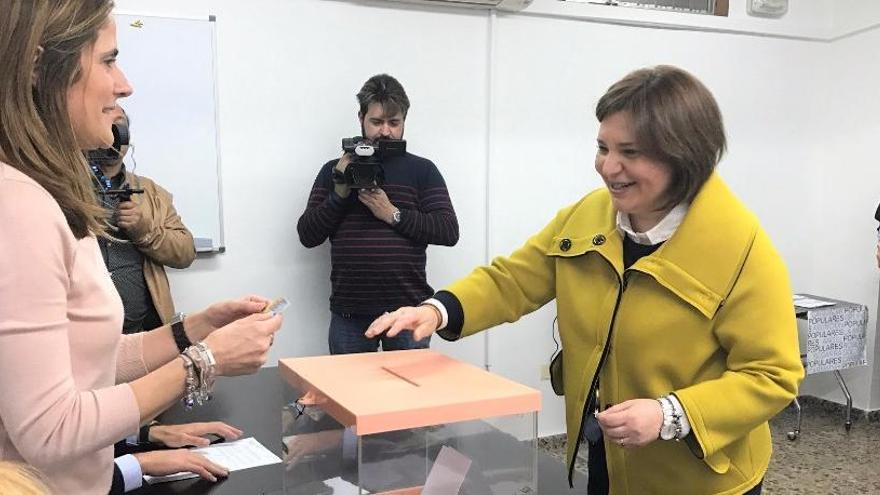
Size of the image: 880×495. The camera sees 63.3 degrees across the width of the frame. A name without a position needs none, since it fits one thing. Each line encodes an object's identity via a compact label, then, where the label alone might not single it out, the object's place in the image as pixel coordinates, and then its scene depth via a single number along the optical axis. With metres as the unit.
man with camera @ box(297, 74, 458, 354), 2.77
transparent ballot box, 0.91
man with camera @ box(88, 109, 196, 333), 2.39
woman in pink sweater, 0.82
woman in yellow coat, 1.17
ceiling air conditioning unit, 3.29
